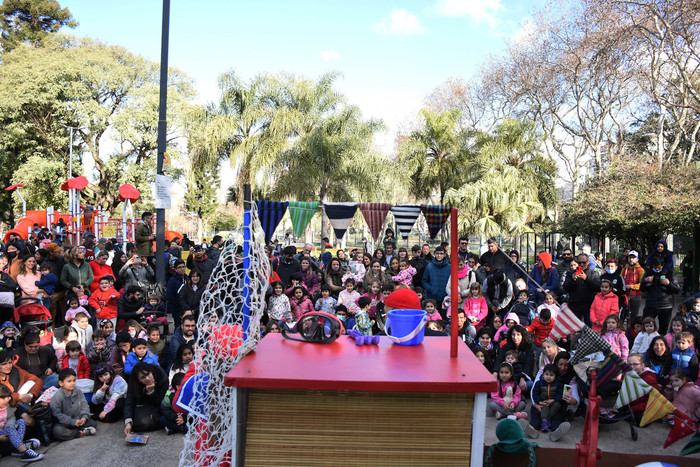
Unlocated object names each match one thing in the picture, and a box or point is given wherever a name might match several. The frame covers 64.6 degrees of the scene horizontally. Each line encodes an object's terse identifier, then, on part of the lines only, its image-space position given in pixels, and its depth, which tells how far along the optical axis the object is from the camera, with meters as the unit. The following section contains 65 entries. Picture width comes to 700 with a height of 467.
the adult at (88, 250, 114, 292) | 9.19
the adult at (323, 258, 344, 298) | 9.39
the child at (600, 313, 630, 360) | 6.74
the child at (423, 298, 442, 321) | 7.45
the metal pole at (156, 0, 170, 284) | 8.58
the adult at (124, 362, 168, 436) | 5.86
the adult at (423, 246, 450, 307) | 8.87
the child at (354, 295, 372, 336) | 6.78
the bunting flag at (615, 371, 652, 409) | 3.94
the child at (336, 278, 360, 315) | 8.62
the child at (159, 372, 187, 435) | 5.82
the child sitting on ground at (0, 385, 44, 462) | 5.18
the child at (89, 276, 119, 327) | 8.08
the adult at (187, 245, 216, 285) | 9.14
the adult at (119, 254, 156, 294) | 8.89
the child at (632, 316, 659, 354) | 6.90
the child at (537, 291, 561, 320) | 7.84
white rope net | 3.11
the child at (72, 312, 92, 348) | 7.11
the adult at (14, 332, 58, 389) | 6.33
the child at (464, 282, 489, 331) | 8.02
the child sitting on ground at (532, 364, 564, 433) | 5.97
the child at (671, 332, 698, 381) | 6.27
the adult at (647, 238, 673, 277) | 8.72
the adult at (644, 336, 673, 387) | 6.41
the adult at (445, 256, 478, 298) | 8.41
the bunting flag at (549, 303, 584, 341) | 4.20
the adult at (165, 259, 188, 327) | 8.46
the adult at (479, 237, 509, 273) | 9.16
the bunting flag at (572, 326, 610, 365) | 3.59
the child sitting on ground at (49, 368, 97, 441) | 5.67
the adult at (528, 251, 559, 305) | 8.98
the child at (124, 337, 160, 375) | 6.30
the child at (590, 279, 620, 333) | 7.93
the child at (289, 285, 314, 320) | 8.47
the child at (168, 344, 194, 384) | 6.33
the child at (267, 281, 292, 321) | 8.22
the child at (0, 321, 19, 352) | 6.62
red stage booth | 2.69
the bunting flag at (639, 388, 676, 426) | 4.28
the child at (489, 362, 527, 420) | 6.23
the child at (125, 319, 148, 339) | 6.94
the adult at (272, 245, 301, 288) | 9.46
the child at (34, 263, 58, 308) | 8.57
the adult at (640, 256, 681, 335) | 8.44
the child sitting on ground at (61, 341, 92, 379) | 6.50
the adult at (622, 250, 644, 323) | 9.14
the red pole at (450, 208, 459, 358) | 3.08
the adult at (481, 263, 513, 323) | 8.25
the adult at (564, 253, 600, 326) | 8.49
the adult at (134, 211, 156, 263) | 10.60
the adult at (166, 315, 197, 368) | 6.78
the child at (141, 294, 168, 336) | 8.02
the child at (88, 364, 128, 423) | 6.15
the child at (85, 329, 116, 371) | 6.88
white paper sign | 8.70
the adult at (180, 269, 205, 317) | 8.20
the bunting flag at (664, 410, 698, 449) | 5.16
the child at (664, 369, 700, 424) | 5.61
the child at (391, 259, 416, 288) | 9.07
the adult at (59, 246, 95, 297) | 8.62
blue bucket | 3.35
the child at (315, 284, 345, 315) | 8.61
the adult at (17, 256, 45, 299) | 8.41
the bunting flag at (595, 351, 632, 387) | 3.42
